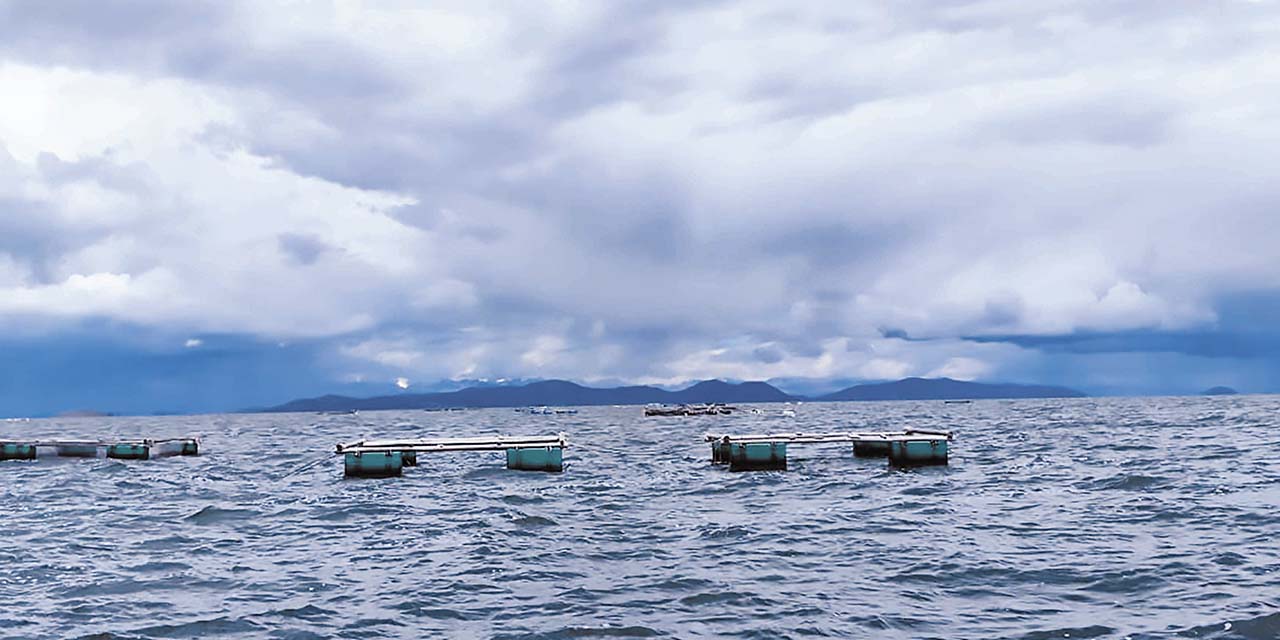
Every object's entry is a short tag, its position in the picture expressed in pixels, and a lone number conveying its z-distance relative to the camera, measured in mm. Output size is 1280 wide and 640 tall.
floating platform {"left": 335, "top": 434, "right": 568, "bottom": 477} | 46875
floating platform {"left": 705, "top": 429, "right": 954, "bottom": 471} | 47281
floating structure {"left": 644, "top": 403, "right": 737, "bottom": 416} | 190188
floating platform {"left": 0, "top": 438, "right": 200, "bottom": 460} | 67500
